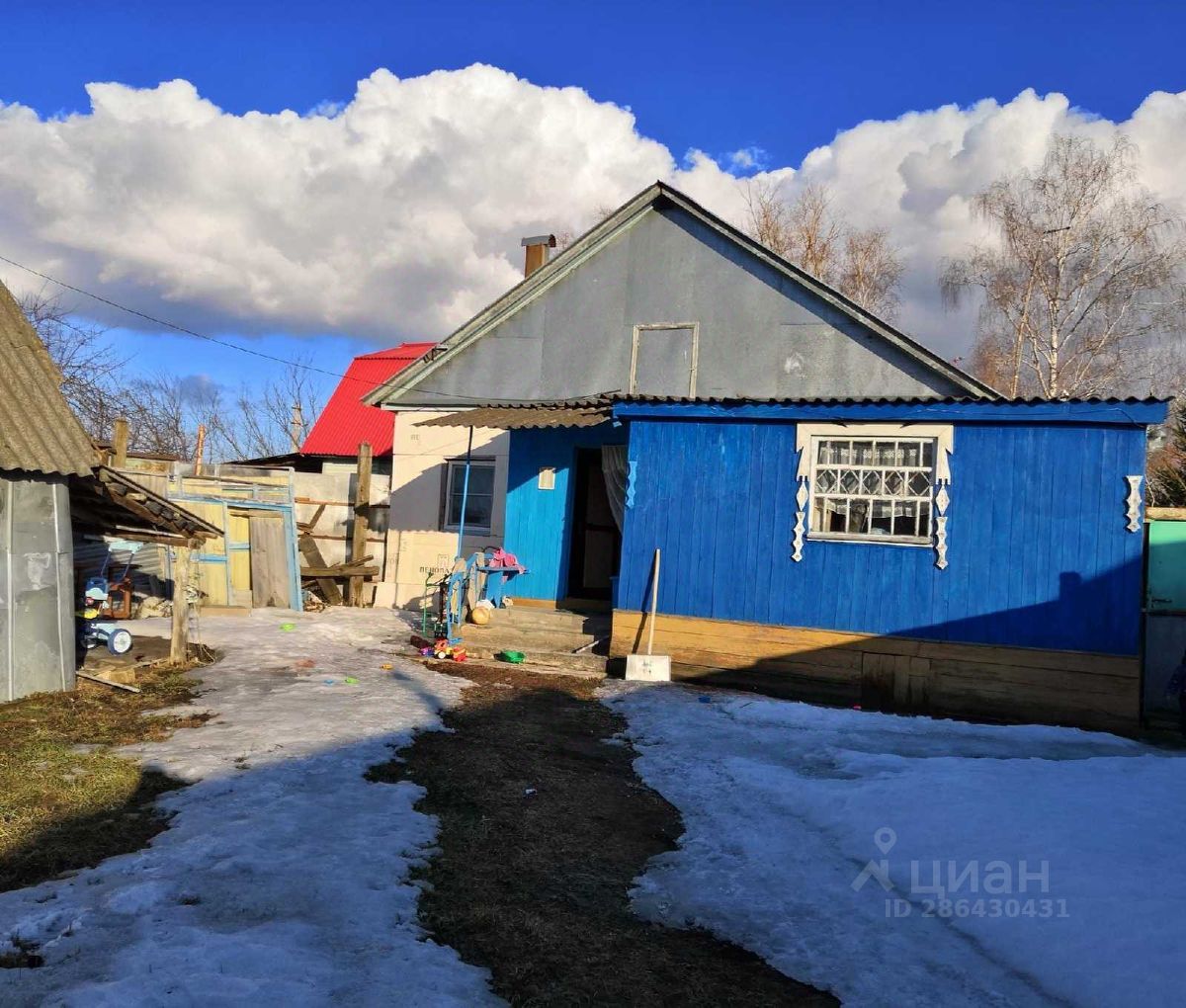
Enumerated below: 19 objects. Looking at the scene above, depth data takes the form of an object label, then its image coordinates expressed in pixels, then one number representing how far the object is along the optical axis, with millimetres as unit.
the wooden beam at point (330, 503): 16953
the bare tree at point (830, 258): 28688
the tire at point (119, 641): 9141
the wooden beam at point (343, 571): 15660
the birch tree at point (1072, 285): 22281
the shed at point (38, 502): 7309
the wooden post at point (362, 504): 16562
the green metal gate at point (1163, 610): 10117
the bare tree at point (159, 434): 33438
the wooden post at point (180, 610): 9227
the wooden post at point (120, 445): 14498
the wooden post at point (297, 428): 37531
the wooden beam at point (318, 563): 16016
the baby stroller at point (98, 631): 9172
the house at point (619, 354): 13086
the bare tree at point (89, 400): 21750
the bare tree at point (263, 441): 39938
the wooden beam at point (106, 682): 7965
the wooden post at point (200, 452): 14789
